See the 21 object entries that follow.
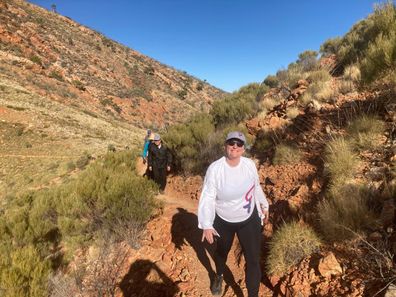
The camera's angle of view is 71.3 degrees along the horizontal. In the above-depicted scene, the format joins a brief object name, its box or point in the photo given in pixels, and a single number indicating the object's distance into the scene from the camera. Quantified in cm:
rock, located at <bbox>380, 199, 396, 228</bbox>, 314
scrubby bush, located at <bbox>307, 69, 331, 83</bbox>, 908
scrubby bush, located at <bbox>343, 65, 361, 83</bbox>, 762
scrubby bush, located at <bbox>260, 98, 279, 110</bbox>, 1019
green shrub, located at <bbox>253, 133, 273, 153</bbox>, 767
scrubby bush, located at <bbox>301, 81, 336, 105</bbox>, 730
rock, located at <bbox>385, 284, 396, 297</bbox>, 236
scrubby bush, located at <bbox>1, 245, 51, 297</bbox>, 278
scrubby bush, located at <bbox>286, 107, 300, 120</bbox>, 765
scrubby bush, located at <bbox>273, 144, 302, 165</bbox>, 605
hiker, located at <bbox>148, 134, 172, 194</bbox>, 777
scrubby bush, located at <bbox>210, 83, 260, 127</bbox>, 1145
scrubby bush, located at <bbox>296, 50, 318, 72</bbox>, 1308
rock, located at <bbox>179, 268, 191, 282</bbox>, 440
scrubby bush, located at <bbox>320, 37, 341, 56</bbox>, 1428
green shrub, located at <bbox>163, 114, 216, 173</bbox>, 924
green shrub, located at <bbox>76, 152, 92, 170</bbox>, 1441
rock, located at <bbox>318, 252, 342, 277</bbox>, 308
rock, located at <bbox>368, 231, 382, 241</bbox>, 307
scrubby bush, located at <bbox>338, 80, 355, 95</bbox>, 705
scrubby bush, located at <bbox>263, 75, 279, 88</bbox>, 1546
